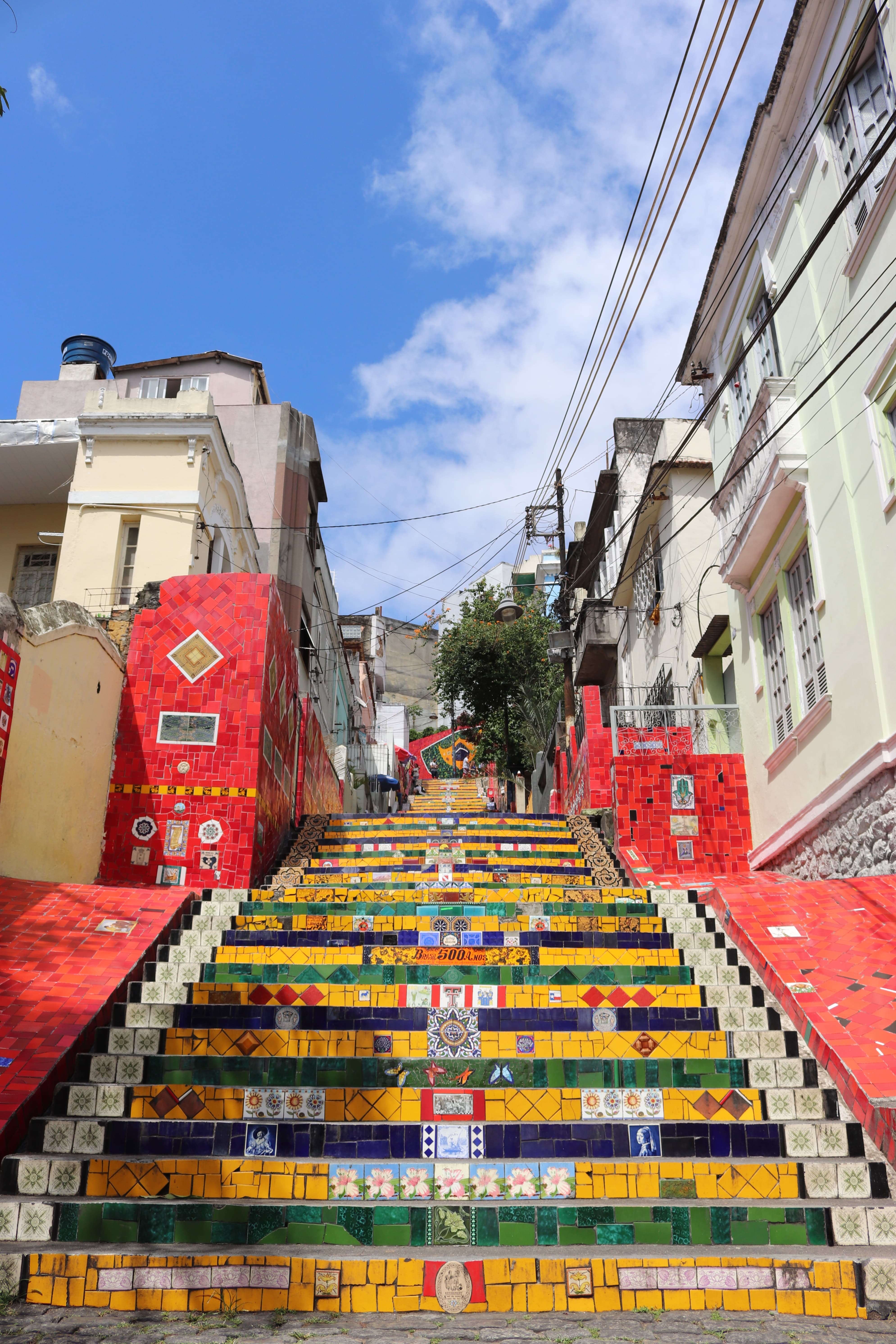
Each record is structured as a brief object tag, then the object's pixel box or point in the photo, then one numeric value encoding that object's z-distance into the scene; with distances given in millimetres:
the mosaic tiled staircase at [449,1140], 4266
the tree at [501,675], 30953
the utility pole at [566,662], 20438
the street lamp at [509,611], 20438
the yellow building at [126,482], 14953
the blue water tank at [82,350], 19984
